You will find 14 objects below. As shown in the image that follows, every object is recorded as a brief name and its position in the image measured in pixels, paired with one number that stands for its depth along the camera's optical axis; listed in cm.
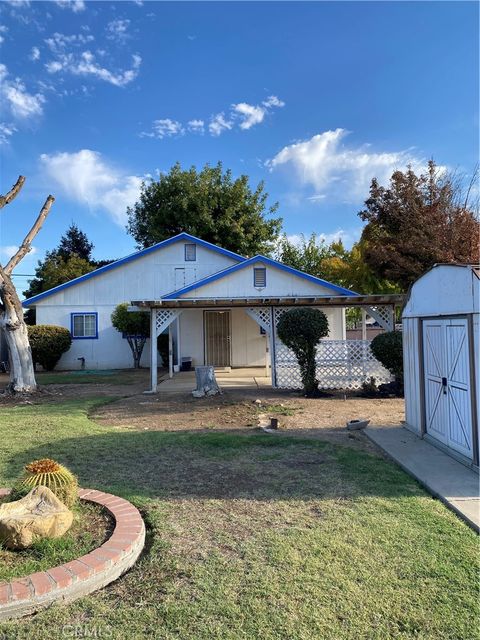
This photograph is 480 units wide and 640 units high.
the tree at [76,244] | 3768
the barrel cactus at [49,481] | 355
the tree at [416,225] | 1556
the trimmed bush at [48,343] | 1827
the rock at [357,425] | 724
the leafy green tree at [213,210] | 2925
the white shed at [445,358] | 493
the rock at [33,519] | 306
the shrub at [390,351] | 1048
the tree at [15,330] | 1138
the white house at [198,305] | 1273
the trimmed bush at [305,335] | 1077
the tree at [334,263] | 2553
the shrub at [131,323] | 1875
